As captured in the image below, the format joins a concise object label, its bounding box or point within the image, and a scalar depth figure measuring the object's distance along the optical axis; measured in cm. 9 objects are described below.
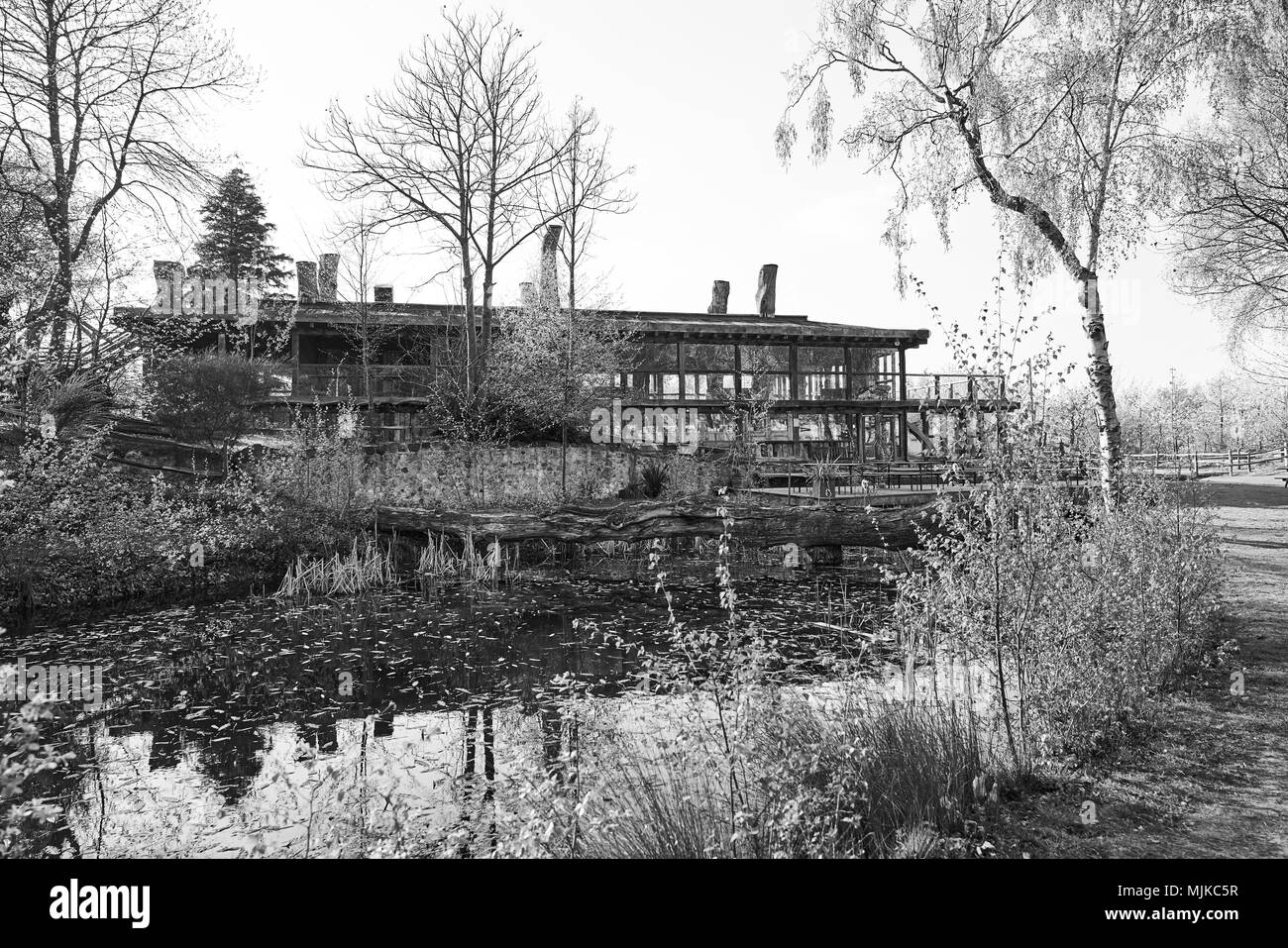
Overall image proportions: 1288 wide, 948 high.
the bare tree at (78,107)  1322
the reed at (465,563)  1312
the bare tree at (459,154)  2072
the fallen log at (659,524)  1363
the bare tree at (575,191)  2292
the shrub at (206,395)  1440
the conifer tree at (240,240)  3164
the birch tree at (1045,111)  982
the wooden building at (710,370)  2245
